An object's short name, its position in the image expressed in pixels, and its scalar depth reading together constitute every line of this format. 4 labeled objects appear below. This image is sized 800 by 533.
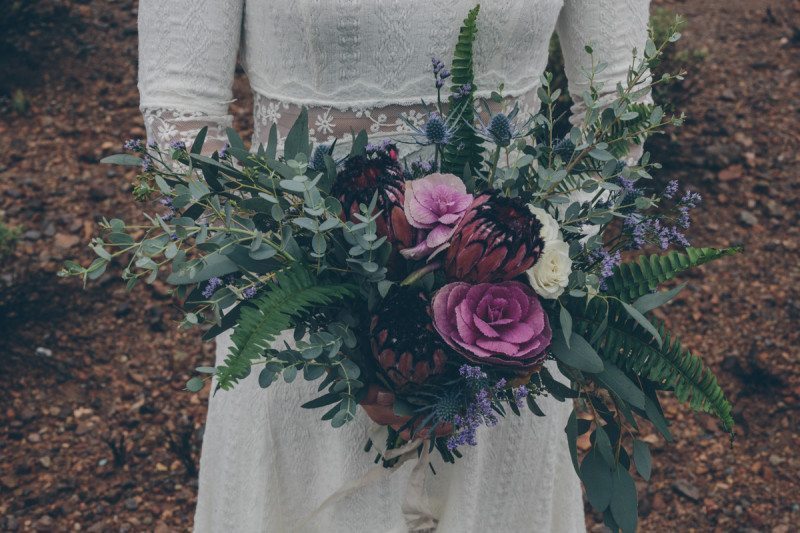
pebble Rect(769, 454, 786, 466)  3.19
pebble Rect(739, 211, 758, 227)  3.98
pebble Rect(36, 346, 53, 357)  3.40
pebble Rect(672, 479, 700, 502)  3.10
